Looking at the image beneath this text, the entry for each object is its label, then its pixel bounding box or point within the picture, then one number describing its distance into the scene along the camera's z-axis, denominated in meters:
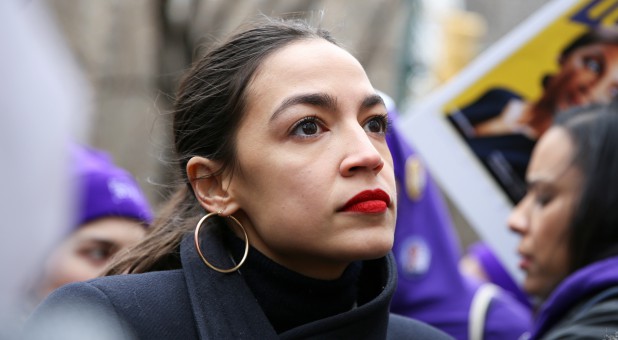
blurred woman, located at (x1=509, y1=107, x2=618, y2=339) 1.82
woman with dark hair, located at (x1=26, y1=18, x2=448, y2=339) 1.47
